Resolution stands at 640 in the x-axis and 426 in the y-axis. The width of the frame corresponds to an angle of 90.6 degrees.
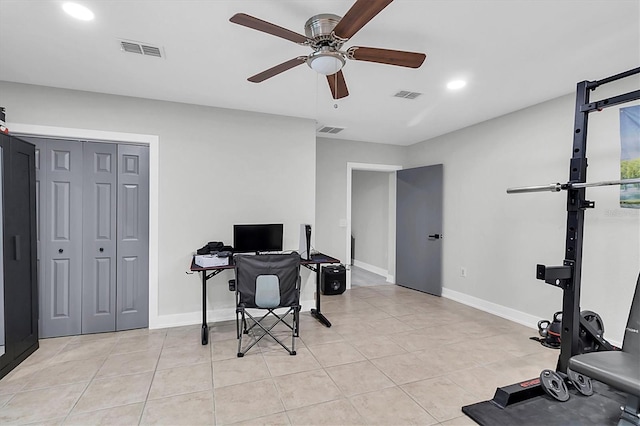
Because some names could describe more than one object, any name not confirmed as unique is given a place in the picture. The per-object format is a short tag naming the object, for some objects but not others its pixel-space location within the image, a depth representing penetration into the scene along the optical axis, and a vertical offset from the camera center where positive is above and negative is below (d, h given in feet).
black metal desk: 10.73 -2.60
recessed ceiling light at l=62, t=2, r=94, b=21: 6.61 +4.16
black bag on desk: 11.71 -1.55
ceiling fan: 5.60 +3.20
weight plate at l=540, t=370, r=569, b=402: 7.41 -4.17
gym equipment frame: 7.47 -1.34
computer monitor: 12.41 -1.22
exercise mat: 6.75 -4.48
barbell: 7.34 +0.57
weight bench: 5.64 -2.95
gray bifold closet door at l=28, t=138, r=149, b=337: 10.93 -1.10
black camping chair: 10.05 -2.36
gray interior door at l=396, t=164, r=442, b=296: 16.89 -1.12
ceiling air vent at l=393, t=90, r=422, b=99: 11.23 +4.14
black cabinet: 8.64 -1.39
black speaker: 16.80 -3.86
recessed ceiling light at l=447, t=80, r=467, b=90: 10.25 +4.12
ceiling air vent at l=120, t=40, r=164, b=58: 8.04 +4.12
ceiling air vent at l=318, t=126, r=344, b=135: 15.98 +4.03
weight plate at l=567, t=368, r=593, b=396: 7.68 -4.25
